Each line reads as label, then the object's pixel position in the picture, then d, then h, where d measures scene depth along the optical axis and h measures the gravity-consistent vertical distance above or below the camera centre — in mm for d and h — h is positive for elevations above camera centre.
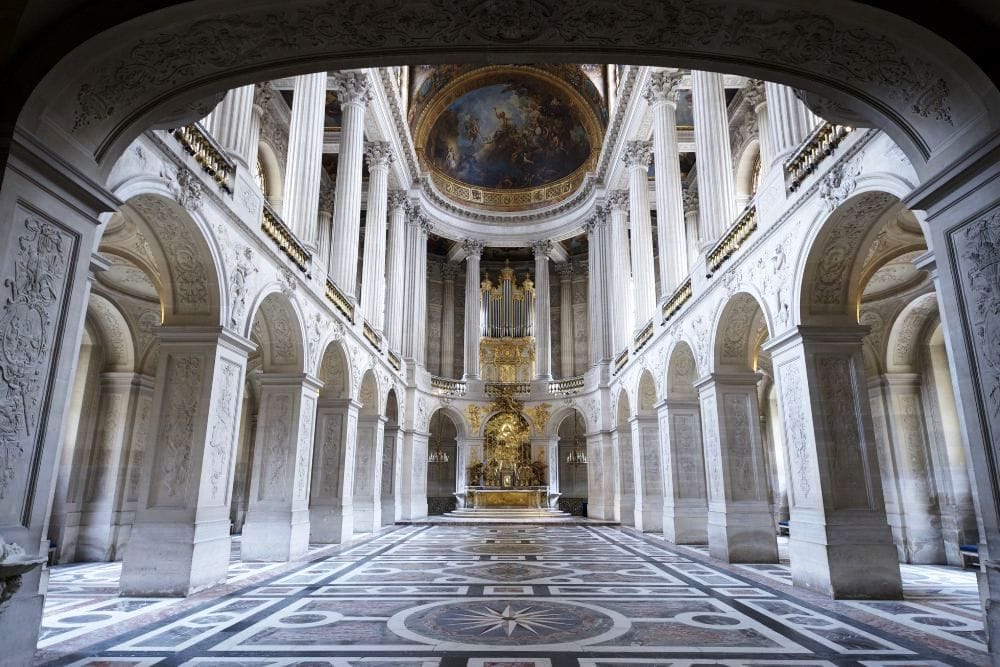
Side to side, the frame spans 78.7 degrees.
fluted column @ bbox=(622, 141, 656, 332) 18984 +8020
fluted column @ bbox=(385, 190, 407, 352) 22391 +7874
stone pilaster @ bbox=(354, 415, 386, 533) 17375 +222
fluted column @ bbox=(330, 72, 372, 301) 16094 +8175
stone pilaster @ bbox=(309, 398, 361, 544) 14148 +222
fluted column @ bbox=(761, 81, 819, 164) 9359 +5502
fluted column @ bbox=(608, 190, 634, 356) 22609 +7920
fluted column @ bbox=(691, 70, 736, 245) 13094 +7032
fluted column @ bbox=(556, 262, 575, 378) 31469 +8447
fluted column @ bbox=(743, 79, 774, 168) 16797 +10660
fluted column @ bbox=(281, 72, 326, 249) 13067 +7037
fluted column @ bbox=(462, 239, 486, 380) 27594 +7384
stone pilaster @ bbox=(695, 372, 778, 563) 11023 +192
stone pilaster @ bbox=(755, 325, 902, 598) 7707 +105
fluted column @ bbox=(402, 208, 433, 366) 24906 +8045
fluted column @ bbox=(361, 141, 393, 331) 19484 +8031
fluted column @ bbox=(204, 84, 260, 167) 9555 +5585
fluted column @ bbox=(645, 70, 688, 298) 15969 +7970
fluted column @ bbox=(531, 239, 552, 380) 27719 +6994
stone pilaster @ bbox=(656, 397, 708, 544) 14312 +223
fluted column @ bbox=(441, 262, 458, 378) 31594 +8465
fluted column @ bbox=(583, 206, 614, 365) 24984 +8242
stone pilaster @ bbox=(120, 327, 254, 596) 7898 +173
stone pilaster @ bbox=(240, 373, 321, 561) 11203 +235
